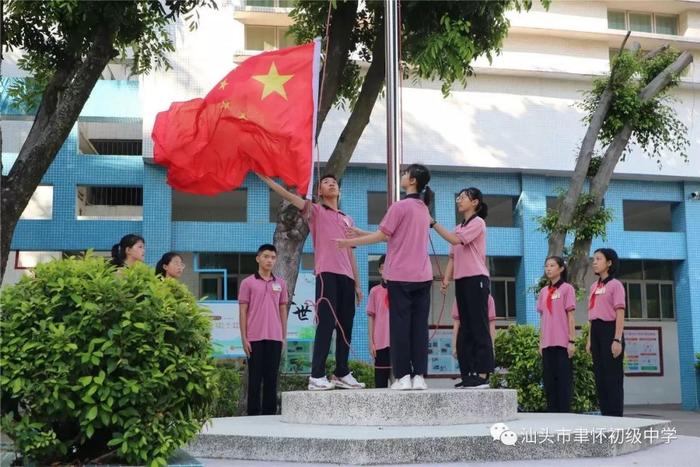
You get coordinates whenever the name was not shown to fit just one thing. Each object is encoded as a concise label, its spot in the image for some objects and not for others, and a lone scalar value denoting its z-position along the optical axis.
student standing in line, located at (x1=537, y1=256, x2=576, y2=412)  8.54
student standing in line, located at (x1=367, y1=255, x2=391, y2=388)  8.35
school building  14.92
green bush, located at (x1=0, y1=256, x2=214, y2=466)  3.67
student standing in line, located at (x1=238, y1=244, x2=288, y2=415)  7.73
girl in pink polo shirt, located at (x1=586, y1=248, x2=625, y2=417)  8.12
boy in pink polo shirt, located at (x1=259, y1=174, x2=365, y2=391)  6.58
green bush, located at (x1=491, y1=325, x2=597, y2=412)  9.96
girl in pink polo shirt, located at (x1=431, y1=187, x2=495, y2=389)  6.56
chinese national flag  7.07
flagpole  6.79
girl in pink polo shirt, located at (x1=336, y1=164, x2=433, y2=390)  6.00
